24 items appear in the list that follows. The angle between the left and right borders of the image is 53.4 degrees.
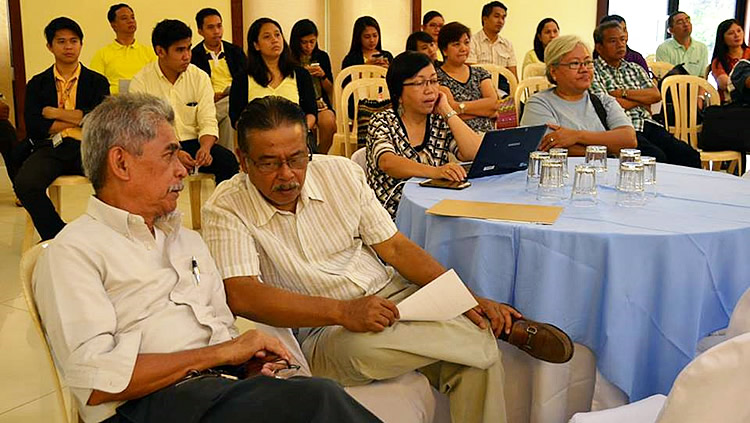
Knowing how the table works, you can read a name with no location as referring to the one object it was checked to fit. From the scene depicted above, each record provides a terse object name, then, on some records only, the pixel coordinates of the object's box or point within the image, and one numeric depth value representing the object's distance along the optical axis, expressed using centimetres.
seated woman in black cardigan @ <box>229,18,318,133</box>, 482
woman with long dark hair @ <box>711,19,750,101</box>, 654
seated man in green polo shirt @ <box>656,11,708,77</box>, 733
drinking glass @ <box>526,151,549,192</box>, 257
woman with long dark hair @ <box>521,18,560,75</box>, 717
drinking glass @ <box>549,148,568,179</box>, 248
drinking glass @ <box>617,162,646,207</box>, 234
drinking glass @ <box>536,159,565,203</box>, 245
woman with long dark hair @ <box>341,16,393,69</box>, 632
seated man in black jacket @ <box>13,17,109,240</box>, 403
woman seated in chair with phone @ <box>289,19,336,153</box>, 559
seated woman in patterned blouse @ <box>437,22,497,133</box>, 468
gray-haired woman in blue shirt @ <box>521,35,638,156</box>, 335
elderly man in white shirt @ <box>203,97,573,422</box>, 187
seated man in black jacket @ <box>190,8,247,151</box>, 570
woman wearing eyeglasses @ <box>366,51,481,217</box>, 298
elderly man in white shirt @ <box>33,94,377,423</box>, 144
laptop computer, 265
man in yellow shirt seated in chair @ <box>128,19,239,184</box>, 447
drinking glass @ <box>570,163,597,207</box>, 235
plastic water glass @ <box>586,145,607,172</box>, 274
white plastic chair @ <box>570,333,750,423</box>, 100
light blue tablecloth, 200
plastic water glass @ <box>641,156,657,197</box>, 246
